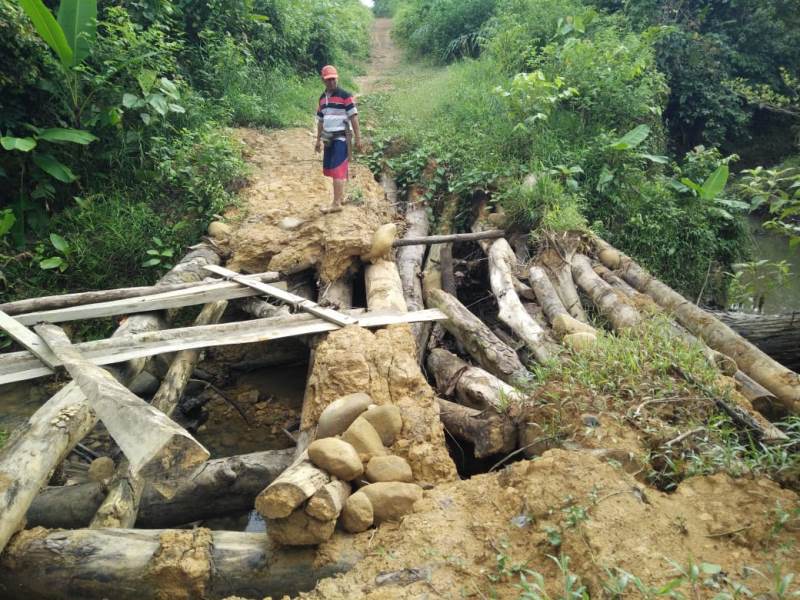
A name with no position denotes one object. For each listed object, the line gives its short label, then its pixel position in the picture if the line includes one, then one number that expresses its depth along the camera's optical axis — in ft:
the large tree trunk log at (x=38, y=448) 8.03
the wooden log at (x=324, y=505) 7.55
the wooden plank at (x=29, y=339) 11.62
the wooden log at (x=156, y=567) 7.57
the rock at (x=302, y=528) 7.66
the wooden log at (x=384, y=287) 14.61
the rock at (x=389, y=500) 8.13
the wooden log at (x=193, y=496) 9.86
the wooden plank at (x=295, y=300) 13.28
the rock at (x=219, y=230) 19.01
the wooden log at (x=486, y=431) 10.28
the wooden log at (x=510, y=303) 13.85
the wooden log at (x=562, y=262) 16.99
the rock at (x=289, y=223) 18.61
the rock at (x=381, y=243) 16.97
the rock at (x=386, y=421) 9.59
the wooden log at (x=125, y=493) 9.00
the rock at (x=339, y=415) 9.59
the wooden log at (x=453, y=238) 19.38
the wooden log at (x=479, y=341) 12.66
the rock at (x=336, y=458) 8.20
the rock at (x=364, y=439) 8.98
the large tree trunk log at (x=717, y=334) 11.60
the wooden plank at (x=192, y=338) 11.58
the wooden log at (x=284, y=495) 7.46
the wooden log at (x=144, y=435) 6.82
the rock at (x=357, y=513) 7.89
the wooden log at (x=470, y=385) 11.11
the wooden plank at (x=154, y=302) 13.48
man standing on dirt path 19.13
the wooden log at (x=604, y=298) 14.89
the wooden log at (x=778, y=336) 16.39
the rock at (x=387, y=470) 8.66
